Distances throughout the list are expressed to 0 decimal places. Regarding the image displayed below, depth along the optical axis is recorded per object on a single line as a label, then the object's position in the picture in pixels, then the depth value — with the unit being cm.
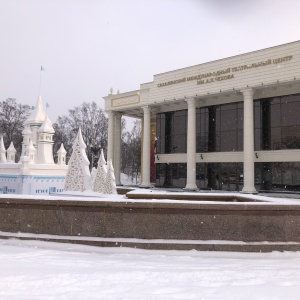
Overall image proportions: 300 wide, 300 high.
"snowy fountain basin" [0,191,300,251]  770
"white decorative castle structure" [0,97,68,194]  1833
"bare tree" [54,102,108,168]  6209
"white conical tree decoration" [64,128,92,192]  1473
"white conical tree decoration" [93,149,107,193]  1452
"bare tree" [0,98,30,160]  5775
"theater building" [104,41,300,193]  2861
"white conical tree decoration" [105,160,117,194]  1432
